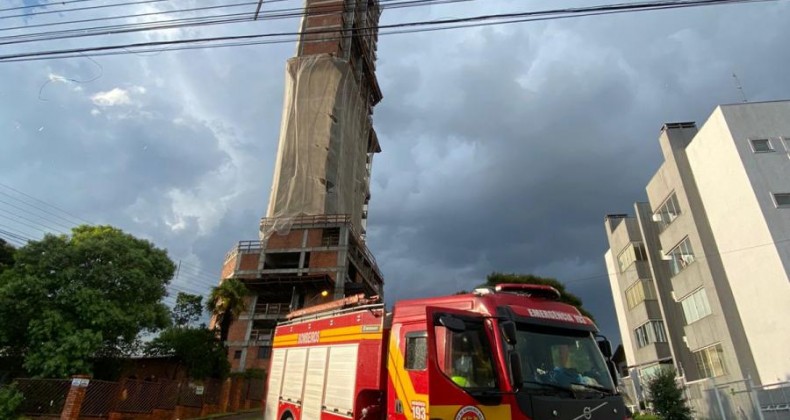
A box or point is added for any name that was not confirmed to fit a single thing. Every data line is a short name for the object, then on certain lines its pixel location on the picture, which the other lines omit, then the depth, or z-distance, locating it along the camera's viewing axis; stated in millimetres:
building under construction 46906
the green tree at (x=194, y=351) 29328
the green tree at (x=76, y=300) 19656
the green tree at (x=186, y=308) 34188
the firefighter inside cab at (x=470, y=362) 6238
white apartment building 18594
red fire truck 6016
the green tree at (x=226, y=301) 33875
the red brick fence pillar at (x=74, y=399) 16672
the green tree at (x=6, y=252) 33938
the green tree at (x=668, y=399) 18156
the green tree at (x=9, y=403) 15719
